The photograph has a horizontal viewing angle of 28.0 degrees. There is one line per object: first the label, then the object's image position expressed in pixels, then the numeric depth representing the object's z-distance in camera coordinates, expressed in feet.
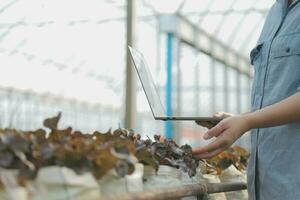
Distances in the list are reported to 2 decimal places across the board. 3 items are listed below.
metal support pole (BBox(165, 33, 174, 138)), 24.00
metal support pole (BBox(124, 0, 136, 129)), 13.85
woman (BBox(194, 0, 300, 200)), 5.28
